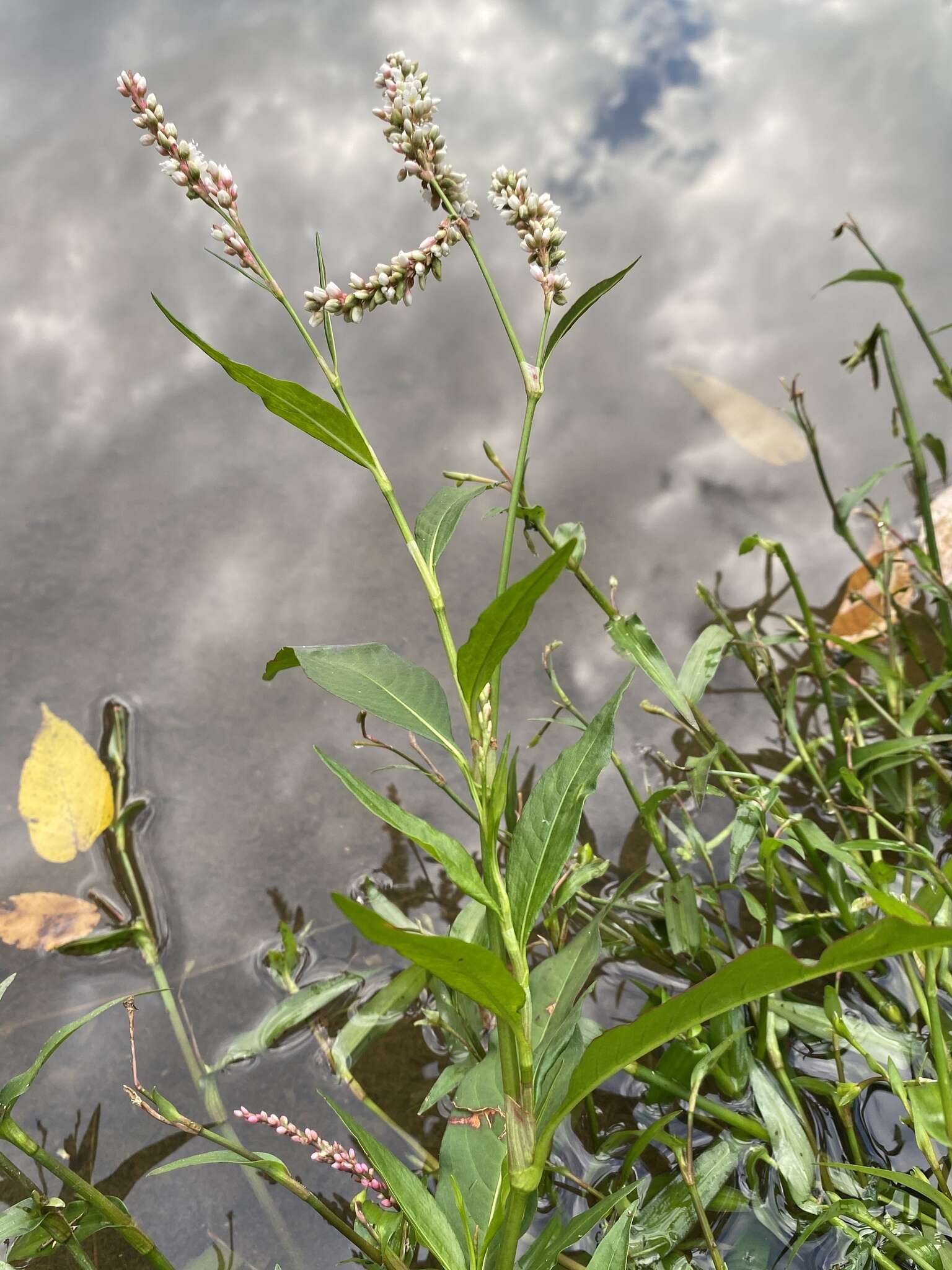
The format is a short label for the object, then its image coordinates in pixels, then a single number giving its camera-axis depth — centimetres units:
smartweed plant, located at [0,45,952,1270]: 21
